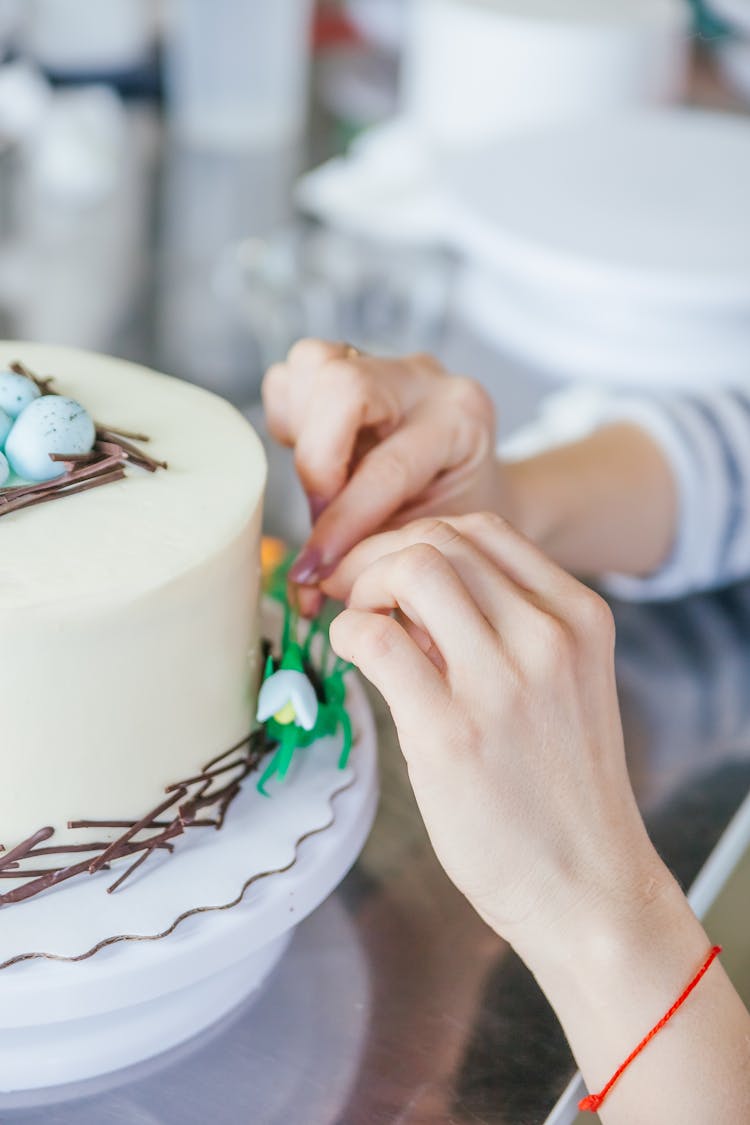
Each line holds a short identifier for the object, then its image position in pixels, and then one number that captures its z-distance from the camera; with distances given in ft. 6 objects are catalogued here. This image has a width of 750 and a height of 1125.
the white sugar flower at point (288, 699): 2.07
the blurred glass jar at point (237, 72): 5.71
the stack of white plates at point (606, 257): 4.02
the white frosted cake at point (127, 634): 1.74
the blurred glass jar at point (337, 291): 4.31
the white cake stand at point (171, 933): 1.76
